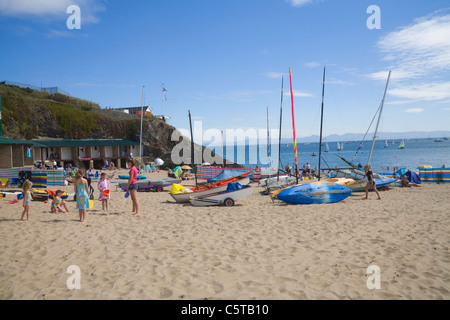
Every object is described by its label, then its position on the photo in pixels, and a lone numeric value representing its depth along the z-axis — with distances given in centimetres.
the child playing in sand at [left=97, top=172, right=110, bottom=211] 1093
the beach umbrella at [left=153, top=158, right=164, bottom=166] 4040
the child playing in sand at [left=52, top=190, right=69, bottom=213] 1057
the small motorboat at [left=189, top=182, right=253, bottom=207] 1277
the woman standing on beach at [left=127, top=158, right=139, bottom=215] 999
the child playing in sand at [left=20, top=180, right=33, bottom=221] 898
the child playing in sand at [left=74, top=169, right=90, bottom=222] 879
